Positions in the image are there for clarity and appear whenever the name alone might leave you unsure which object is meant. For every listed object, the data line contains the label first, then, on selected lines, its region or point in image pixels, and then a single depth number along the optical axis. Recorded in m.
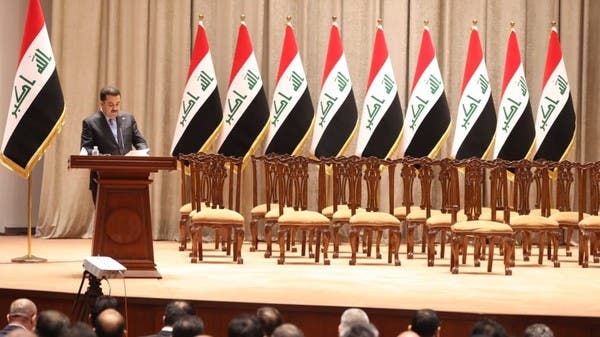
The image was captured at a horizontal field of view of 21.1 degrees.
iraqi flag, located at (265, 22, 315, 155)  17.33
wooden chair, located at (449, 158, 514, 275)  13.12
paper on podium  11.34
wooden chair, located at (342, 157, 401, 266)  14.05
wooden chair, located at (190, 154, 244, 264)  13.77
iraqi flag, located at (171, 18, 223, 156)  17.17
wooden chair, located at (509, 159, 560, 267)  13.71
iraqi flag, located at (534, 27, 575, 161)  17.35
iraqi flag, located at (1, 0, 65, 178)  13.87
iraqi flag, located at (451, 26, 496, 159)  17.37
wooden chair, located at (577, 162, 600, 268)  14.34
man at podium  12.78
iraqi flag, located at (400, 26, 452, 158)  17.35
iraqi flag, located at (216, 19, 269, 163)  17.24
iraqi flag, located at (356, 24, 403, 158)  17.32
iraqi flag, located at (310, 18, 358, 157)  17.42
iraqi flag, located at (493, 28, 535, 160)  17.19
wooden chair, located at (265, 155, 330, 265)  14.06
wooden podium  11.19
